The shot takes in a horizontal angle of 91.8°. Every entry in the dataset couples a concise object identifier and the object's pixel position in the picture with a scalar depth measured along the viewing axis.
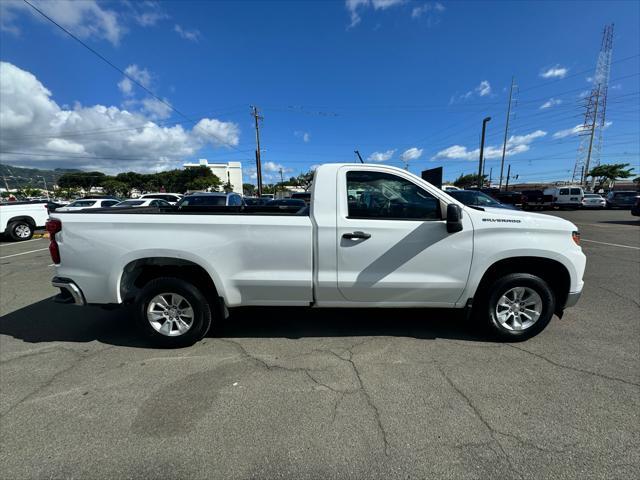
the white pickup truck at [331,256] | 3.11
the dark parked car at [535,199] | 25.00
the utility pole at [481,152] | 25.92
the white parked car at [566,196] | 24.89
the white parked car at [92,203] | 14.98
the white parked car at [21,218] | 10.96
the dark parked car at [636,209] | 14.99
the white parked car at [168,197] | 22.13
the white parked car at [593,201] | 25.59
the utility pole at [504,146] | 35.01
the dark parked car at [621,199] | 25.11
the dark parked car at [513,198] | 25.38
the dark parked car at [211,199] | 11.16
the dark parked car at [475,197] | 12.54
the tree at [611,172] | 60.09
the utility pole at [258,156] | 35.88
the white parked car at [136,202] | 14.04
